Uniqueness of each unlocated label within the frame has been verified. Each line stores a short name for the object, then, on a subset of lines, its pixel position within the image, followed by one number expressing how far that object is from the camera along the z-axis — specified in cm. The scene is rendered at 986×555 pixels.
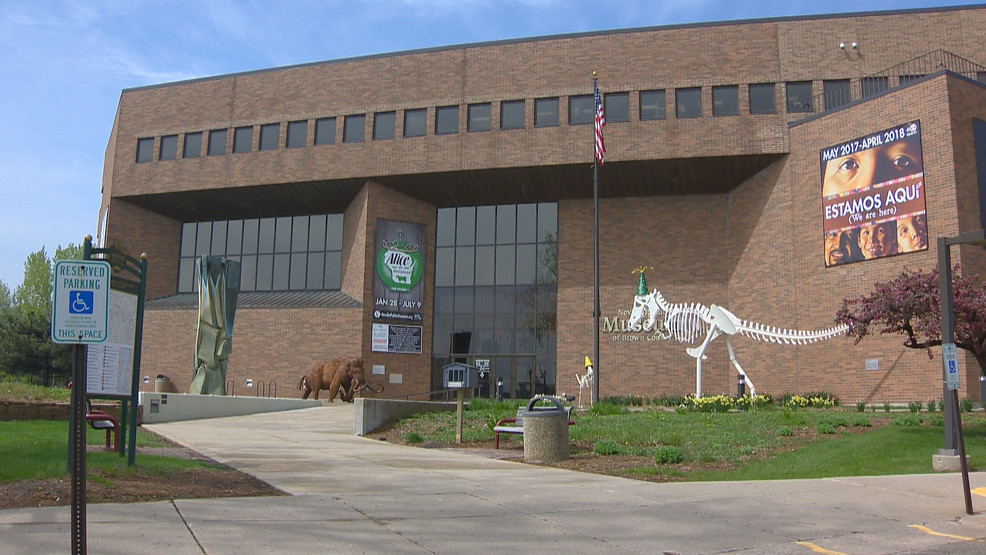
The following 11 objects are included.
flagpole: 2566
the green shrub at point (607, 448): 1394
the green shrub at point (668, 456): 1283
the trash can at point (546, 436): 1352
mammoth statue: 3325
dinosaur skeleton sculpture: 2758
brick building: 3150
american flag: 2758
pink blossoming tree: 1551
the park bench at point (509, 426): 1577
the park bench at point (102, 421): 1168
